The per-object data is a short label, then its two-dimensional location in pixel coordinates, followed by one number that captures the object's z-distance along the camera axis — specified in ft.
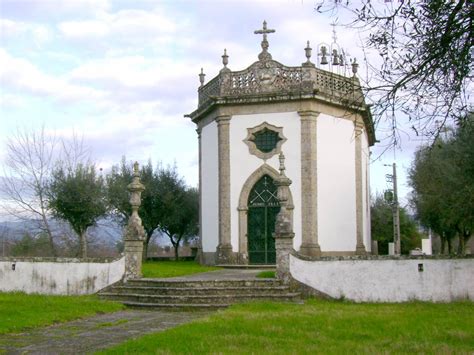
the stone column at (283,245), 55.83
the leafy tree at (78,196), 84.33
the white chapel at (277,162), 77.66
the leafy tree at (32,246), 107.86
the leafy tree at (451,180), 51.62
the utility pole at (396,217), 105.50
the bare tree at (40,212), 93.35
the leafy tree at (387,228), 150.30
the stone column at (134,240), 57.88
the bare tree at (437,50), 27.63
